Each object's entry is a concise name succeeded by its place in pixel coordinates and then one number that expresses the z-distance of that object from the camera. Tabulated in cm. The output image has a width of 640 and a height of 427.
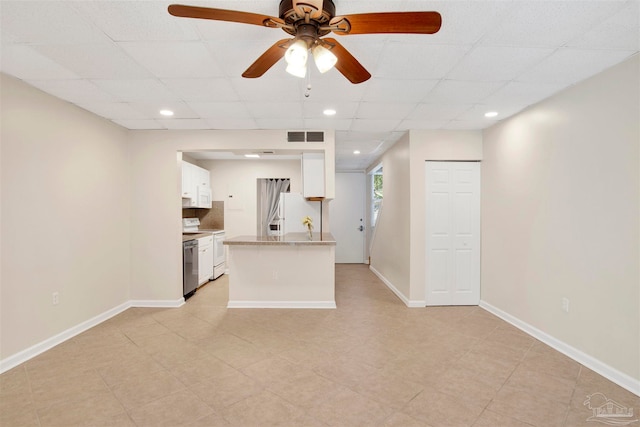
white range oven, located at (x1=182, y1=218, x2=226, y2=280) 566
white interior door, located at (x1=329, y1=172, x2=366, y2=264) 748
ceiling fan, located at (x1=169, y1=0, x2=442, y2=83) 139
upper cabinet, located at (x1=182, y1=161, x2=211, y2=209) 517
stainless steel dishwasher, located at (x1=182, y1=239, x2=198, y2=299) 432
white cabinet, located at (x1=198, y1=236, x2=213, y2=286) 499
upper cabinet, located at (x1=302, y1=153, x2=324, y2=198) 441
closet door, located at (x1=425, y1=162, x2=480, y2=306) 412
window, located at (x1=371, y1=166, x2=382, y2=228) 723
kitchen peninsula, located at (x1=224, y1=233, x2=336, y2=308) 405
